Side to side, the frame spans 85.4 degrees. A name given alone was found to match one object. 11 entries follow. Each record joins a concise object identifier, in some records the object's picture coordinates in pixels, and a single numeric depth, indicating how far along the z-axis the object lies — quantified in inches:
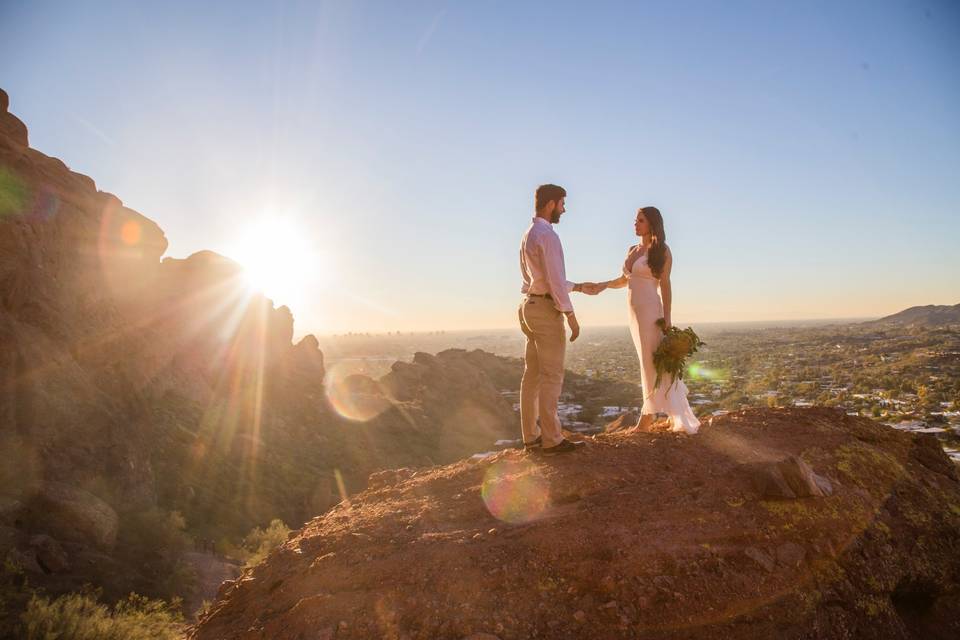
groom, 184.4
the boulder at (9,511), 397.1
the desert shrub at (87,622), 254.7
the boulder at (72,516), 434.9
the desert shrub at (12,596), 252.7
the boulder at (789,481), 150.1
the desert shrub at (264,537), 629.0
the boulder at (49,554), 376.5
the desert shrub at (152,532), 528.4
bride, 219.5
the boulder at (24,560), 345.5
